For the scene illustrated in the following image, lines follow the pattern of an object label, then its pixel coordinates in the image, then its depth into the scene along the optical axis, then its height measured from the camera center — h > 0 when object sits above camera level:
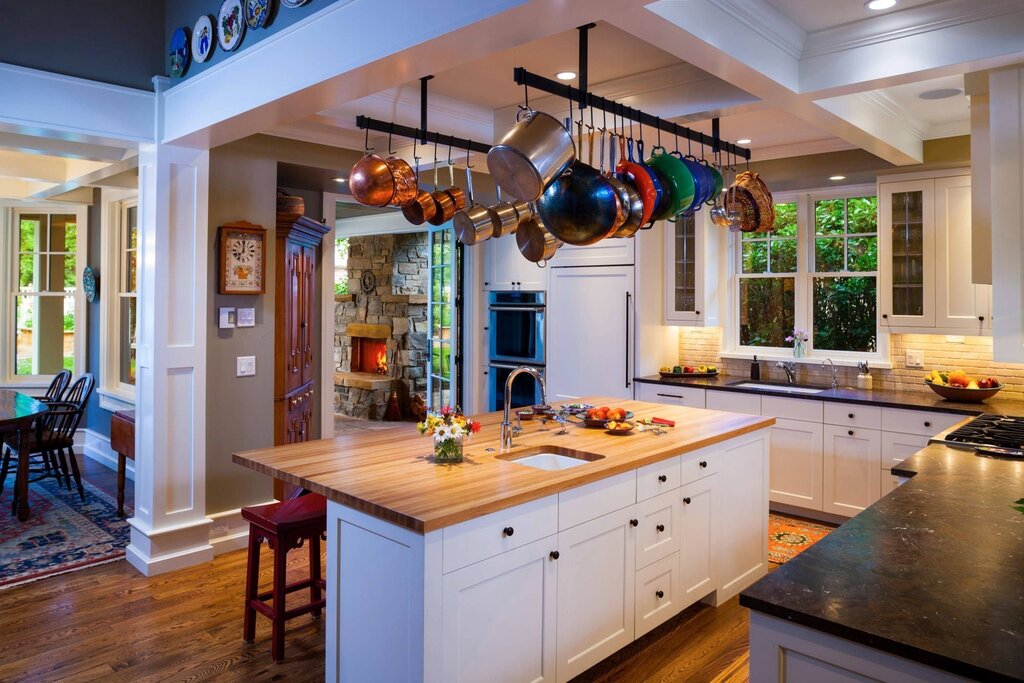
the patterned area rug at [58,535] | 3.93 -1.21
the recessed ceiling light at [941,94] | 3.75 +1.36
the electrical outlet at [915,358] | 4.91 -0.10
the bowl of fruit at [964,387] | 4.32 -0.27
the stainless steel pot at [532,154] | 2.29 +0.63
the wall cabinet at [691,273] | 5.51 +0.57
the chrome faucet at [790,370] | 5.41 -0.20
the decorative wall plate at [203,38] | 3.37 +1.49
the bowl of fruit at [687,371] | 5.59 -0.21
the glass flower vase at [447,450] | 2.70 -0.40
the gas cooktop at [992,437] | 2.98 -0.42
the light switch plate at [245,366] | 4.24 -0.13
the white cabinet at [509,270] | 5.97 +0.66
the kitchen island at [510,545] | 2.15 -0.72
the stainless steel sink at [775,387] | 4.91 -0.31
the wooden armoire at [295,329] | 4.64 +0.11
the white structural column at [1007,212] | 2.93 +0.56
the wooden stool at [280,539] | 2.85 -0.81
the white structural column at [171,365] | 3.79 -0.11
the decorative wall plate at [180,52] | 3.58 +1.51
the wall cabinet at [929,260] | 4.49 +0.56
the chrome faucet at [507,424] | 2.93 -0.34
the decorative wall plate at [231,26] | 3.10 +1.44
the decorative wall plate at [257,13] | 2.90 +1.39
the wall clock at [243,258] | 4.11 +0.52
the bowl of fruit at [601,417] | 3.46 -0.36
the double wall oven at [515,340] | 5.95 +0.04
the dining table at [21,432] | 4.59 -0.59
